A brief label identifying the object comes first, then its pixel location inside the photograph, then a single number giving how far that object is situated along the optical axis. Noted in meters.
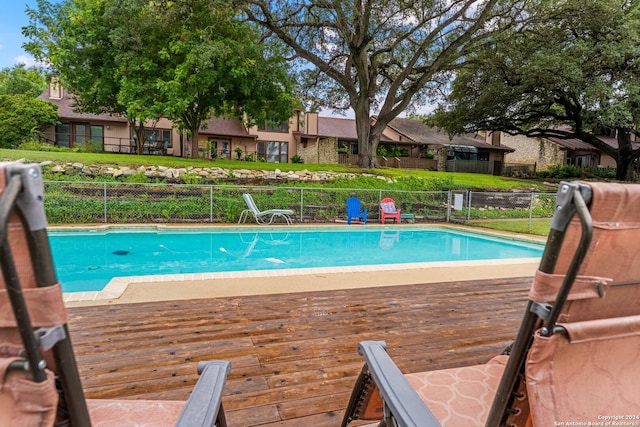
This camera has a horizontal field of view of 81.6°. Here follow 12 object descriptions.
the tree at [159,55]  11.63
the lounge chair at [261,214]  10.43
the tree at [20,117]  17.19
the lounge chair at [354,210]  11.33
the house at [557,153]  28.81
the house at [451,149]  25.92
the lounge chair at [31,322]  0.59
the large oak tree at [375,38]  12.86
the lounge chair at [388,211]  11.61
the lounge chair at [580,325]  0.75
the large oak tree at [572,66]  14.39
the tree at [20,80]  26.08
